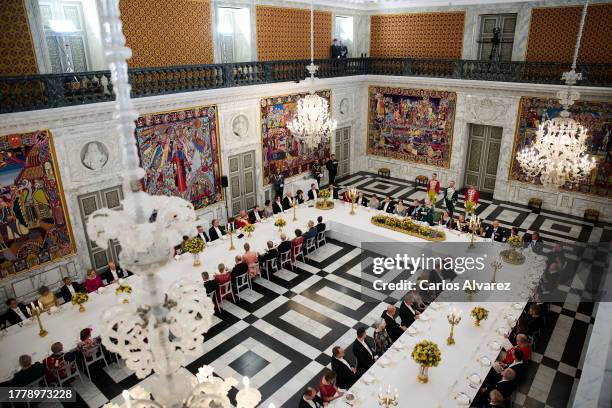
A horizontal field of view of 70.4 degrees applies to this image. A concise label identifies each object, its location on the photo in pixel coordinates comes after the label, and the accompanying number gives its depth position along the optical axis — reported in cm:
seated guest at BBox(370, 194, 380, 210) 1343
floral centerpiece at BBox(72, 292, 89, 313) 803
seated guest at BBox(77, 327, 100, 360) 738
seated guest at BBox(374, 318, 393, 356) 761
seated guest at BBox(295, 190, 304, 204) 1359
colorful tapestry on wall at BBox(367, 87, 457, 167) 1693
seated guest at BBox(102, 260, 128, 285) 963
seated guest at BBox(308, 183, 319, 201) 1412
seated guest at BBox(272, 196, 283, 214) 1333
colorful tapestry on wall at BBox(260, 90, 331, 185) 1491
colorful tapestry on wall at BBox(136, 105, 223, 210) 1172
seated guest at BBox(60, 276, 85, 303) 892
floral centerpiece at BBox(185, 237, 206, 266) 965
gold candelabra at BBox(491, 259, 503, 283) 864
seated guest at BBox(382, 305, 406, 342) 794
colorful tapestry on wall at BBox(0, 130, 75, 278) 926
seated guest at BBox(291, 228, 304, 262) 1116
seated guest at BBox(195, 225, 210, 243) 1121
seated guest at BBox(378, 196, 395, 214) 1323
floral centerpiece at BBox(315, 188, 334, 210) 1302
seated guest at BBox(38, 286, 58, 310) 834
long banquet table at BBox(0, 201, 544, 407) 636
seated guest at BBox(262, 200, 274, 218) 1234
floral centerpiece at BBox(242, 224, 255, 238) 1102
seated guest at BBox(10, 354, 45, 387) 677
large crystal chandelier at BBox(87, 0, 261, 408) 254
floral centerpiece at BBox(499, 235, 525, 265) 973
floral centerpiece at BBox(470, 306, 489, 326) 738
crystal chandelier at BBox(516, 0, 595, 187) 874
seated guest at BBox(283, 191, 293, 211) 1342
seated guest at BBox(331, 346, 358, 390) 698
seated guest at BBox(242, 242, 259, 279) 999
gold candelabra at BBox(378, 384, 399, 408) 556
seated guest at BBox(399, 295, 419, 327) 814
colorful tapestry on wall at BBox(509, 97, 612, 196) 1358
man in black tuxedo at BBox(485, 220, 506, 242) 1091
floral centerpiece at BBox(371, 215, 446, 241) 1123
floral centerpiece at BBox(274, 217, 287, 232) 1122
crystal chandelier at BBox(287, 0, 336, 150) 1144
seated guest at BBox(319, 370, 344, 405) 636
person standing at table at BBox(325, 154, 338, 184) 1731
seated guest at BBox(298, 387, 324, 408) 617
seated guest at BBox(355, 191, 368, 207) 1362
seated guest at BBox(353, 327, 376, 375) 730
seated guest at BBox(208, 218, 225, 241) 1134
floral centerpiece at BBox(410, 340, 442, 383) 607
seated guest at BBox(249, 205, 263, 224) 1248
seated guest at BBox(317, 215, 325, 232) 1192
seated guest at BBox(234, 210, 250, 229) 1196
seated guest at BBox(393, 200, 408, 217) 1265
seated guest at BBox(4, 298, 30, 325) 827
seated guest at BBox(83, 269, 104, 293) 908
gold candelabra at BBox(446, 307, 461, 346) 698
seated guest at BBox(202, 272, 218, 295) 909
